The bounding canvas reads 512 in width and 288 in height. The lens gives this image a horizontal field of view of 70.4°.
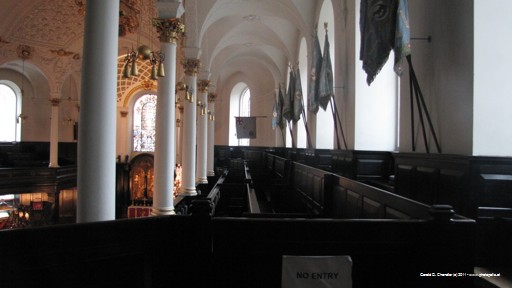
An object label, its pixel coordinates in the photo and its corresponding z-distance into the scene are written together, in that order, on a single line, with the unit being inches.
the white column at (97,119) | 149.5
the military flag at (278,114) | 763.4
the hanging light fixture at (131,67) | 200.5
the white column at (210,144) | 737.6
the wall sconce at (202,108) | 561.3
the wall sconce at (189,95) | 389.5
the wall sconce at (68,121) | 856.7
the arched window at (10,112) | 852.6
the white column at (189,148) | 439.8
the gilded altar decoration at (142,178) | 938.1
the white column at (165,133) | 282.8
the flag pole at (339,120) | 374.3
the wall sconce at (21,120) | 846.3
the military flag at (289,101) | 608.4
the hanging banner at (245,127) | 1002.7
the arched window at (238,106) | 1090.7
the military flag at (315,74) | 423.5
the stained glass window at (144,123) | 981.2
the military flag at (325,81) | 380.5
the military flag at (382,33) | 213.2
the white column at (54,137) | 685.9
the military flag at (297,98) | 554.6
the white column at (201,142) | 575.8
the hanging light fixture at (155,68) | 221.5
